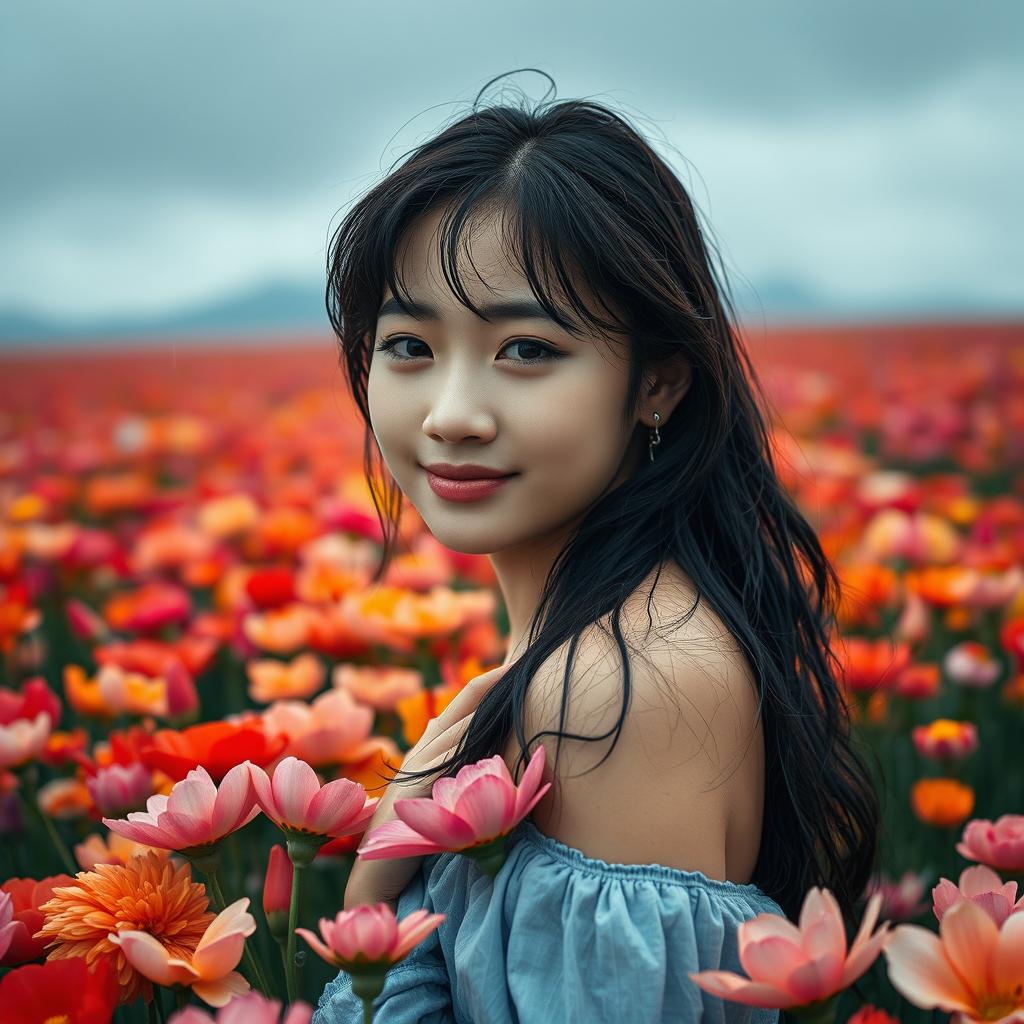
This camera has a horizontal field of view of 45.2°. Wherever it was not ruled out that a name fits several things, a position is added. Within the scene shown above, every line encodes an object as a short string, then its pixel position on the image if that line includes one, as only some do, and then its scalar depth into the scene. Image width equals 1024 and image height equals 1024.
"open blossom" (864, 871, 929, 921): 1.59
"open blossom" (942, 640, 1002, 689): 2.05
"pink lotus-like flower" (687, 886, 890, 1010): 0.87
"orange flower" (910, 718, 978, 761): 1.71
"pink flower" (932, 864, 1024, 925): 0.99
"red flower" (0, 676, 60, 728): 1.55
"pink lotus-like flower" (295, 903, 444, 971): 0.92
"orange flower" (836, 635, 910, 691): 1.86
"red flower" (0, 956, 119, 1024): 1.02
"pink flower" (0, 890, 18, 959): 1.08
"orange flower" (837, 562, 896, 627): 2.13
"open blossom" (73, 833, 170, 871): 1.34
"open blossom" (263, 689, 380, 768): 1.36
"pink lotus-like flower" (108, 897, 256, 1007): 0.99
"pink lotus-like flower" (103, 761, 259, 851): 1.05
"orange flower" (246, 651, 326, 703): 1.89
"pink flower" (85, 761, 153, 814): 1.35
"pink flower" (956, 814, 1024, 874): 1.20
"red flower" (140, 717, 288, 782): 1.21
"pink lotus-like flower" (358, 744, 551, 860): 0.98
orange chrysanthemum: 1.06
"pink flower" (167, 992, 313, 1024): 0.85
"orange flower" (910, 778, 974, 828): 1.64
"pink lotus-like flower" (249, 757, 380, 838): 1.06
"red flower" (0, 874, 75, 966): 1.13
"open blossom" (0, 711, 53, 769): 1.51
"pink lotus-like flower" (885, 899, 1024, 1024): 0.90
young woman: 1.08
